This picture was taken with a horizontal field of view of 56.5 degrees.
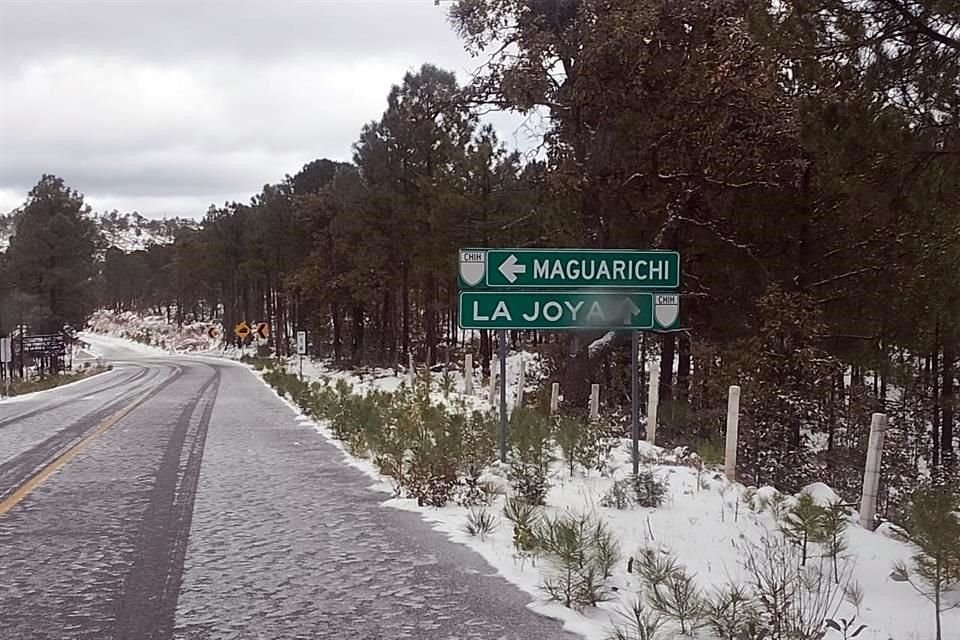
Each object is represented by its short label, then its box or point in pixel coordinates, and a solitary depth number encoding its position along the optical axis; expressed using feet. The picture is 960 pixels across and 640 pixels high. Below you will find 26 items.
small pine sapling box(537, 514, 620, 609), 18.40
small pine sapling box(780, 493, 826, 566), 20.21
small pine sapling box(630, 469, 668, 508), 26.96
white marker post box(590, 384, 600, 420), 49.60
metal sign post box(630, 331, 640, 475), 29.68
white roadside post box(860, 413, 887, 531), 25.70
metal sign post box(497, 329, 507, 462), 33.12
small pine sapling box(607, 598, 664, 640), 15.55
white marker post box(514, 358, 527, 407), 61.79
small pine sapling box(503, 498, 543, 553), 22.06
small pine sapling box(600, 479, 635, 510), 26.76
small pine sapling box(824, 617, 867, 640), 15.65
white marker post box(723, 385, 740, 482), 32.27
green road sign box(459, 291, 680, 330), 31.24
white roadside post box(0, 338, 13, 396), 90.63
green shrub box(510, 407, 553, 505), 27.89
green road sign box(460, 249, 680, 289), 31.71
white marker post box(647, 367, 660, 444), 43.01
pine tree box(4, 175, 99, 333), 179.32
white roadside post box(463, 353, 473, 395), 82.66
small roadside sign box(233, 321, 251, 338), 162.97
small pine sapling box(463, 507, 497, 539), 24.67
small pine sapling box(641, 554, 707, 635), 16.19
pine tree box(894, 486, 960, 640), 16.28
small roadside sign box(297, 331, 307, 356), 103.30
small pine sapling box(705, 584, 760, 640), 15.29
